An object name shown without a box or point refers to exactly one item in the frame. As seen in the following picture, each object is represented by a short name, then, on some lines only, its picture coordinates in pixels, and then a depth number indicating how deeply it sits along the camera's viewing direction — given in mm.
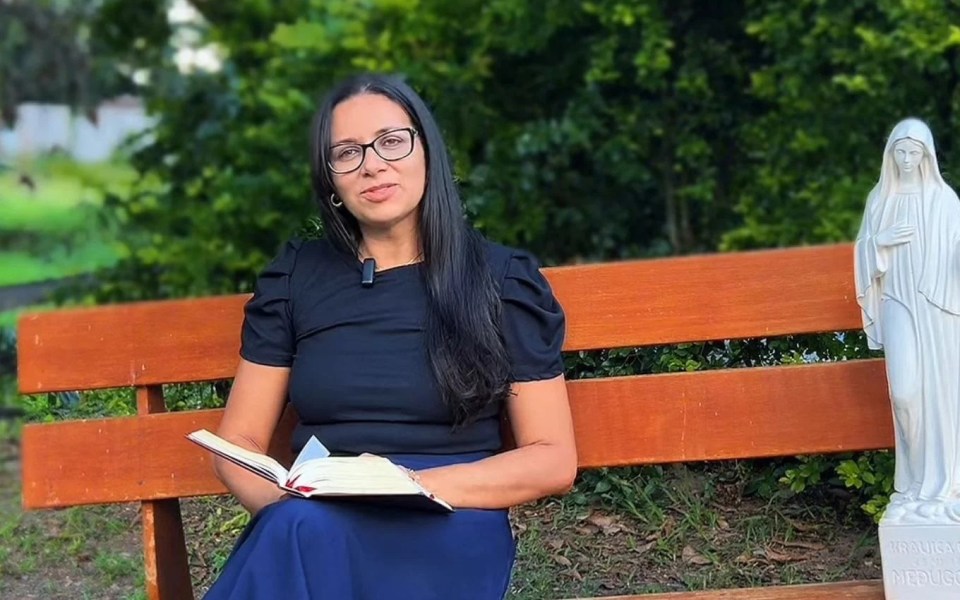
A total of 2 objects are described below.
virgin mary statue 2941
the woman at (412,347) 2820
